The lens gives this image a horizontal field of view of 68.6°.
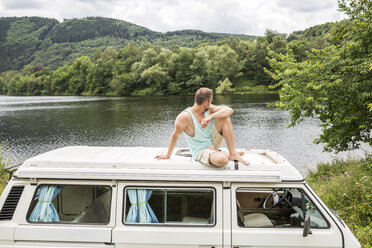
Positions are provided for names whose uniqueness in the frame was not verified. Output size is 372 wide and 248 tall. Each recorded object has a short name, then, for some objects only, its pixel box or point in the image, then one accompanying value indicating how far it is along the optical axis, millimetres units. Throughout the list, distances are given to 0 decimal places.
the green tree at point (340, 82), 9438
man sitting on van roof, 4152
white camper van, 3650
